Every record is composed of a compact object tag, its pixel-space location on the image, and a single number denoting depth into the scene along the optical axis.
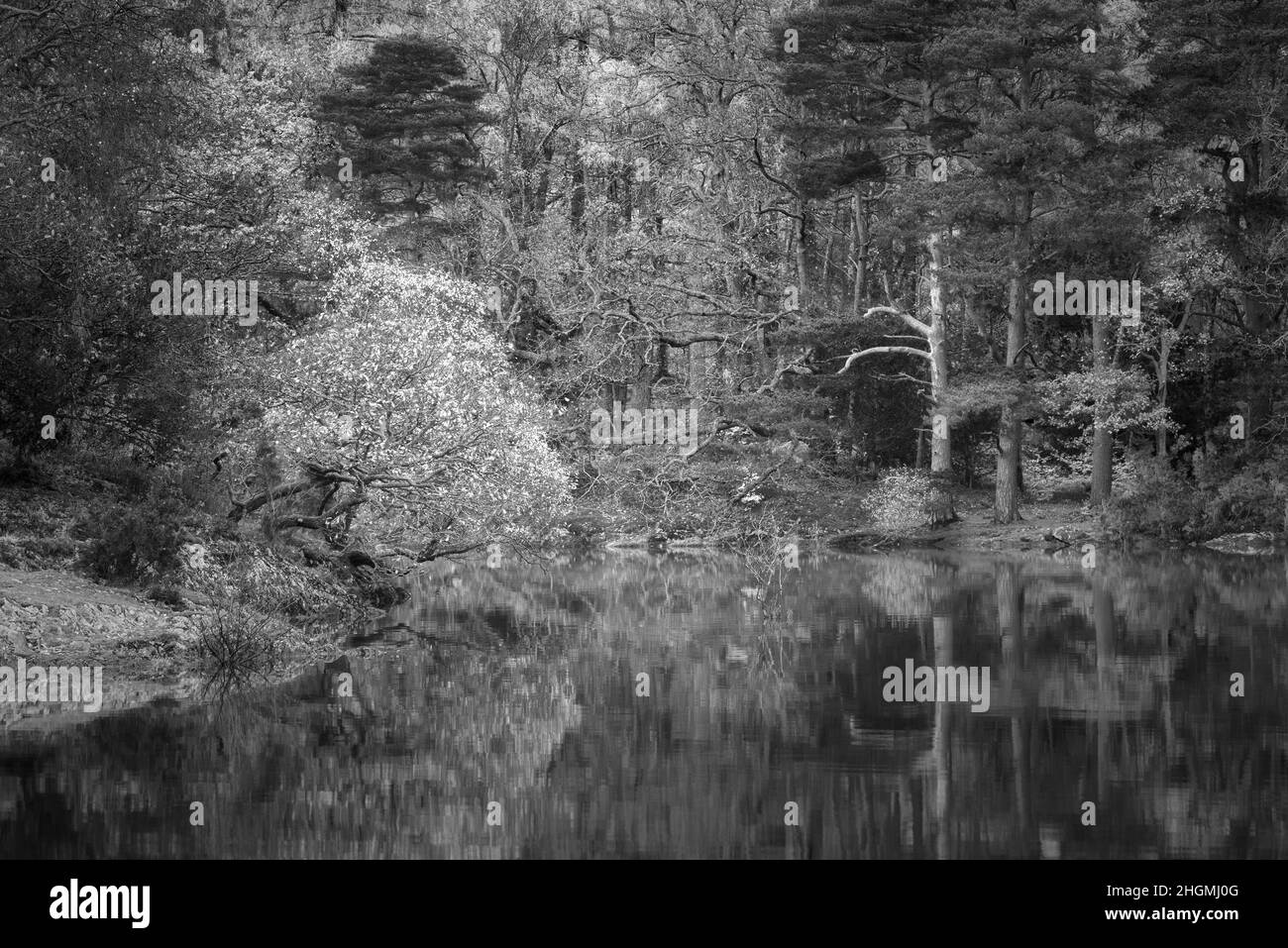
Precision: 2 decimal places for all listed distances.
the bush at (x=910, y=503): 35.66
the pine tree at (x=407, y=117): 38.69
